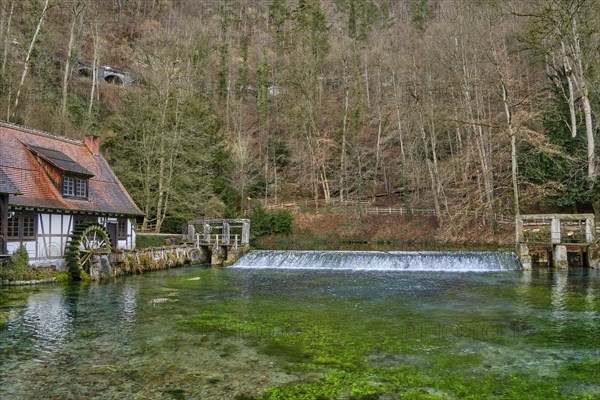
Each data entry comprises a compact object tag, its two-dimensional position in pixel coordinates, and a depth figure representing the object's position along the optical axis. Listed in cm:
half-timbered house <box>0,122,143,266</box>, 1916
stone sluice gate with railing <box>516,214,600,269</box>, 2174
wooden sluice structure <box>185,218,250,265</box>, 2812
